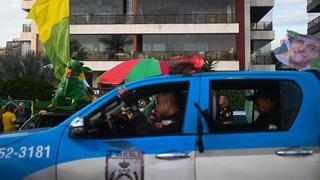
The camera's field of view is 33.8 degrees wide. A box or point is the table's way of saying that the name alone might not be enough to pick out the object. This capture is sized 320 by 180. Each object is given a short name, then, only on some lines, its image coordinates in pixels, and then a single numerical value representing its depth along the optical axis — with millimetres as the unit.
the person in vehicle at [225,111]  5070
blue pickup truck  4418
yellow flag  11641
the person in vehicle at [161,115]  4660
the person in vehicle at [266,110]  4695
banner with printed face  9133
